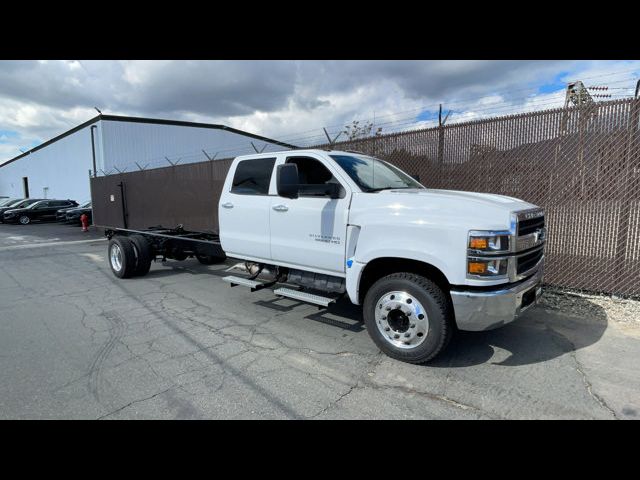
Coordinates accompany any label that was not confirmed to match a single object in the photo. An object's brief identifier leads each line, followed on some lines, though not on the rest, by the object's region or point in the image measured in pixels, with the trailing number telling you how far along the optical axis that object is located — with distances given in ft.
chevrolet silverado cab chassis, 11.45
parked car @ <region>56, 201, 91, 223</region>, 79.82
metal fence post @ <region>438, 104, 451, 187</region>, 23.67
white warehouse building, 98.63
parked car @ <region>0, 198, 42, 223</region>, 87.80
